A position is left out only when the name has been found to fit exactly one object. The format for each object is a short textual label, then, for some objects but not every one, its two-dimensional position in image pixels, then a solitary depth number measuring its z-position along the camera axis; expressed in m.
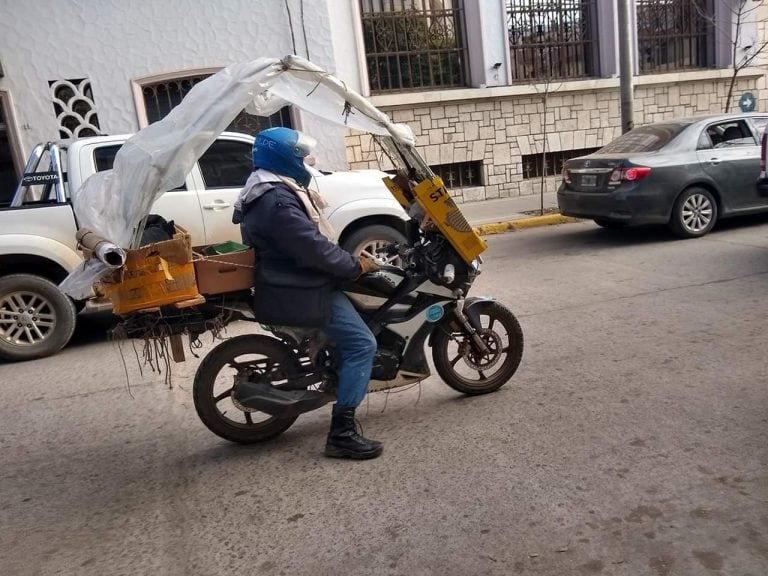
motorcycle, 3.57
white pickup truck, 5.82
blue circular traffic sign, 11.62
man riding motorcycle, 3.22
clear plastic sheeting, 3.13
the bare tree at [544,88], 13.77
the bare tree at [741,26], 15.20
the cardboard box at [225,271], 3.35
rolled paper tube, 3.07
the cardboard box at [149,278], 3.18
